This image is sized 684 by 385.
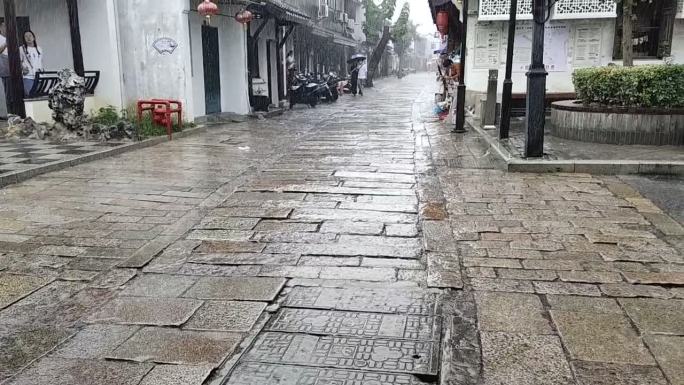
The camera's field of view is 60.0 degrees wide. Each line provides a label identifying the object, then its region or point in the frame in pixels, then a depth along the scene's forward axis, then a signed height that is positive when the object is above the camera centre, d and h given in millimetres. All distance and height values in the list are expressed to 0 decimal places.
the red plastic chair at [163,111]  11342 -727
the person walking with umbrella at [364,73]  32828 -58
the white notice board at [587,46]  14758 +617
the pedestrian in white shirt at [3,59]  12398 +319
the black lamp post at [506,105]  10102 -560
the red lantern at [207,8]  12062 +1305
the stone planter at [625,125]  8922 -817
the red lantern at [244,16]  14266 +1347
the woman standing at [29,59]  12039 +307
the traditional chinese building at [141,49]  12305 +536
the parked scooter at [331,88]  22791 -608
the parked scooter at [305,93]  21125 -709
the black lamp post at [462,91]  12359 -393
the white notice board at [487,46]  15250 +658
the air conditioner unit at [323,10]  28984 +3099
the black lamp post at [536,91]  7938 -257
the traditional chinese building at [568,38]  14125 +812
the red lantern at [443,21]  18025 +1541
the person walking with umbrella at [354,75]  27328 -114
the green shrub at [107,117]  11198 -816
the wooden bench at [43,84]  11469 -191
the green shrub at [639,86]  8938 -224
